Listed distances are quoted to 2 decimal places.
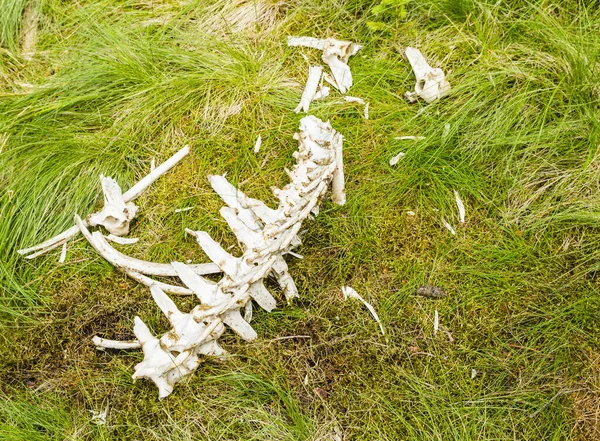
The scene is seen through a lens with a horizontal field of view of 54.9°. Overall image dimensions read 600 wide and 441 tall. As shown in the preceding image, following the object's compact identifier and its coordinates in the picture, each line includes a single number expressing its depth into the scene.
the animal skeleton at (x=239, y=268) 2.20
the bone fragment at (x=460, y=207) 2.50
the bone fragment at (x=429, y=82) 2.61
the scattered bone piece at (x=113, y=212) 2.50
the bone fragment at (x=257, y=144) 2.66
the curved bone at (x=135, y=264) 2.44
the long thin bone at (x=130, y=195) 2.52
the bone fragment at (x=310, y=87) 2.71
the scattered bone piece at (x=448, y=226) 2.48
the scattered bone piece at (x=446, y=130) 2.54
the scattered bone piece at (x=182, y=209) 2.58
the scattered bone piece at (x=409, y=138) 2.57
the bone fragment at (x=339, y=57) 2.74
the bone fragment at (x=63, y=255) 2.53
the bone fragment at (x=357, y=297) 2.38
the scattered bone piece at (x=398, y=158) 2.57
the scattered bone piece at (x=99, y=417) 2.27
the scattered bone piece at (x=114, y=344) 2.33
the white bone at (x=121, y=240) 2.53
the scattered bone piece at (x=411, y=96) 2.67
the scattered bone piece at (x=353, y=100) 2.71
